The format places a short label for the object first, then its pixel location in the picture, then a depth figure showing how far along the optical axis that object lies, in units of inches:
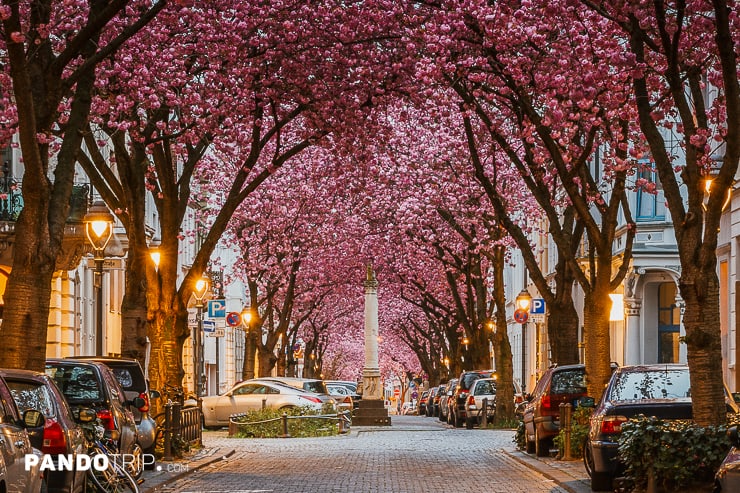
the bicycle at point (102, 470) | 529.7
